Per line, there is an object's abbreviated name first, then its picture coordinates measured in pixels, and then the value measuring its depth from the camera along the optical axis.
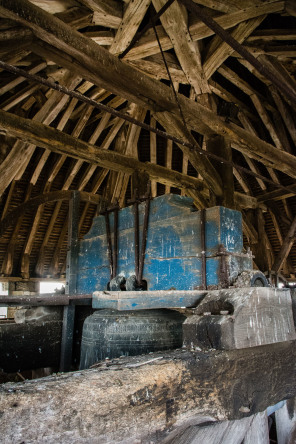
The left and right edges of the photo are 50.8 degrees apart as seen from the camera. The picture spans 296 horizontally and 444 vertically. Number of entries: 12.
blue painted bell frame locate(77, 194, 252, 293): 3.94
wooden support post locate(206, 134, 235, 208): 4.77
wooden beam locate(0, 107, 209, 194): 4.60
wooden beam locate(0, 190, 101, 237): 6.18
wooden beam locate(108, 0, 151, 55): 3.71
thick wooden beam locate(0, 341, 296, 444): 0.91
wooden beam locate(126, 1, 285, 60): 3.88
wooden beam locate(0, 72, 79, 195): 5.62
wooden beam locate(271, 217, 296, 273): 8.54
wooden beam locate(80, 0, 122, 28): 3.66
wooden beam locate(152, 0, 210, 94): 3.78
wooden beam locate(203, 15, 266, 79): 4.28
